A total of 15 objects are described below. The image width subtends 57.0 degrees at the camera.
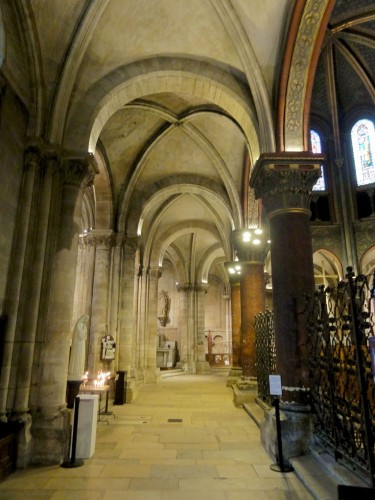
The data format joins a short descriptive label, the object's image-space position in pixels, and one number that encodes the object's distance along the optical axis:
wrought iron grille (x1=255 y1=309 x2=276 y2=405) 7.30
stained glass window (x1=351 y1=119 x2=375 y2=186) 12.95
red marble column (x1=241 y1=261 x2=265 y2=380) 9.87
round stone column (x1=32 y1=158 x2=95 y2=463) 4.93
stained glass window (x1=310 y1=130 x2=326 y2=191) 13.52
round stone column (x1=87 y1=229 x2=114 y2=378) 9.63
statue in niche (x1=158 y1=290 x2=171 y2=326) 24.06
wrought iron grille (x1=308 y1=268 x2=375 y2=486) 3.26
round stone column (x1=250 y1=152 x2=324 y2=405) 5.16
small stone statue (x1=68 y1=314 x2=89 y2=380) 6.47
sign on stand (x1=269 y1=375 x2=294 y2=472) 4.34
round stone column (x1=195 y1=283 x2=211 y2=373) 19.77
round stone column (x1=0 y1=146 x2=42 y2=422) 4.83
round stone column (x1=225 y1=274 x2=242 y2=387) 12.97
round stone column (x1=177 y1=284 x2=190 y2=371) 20.00
